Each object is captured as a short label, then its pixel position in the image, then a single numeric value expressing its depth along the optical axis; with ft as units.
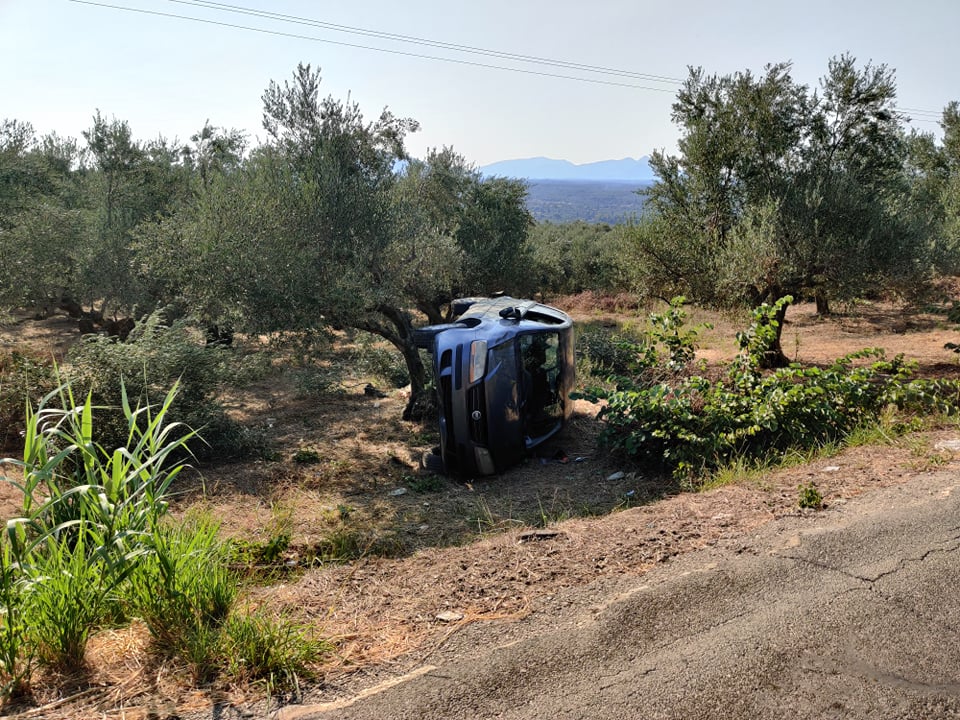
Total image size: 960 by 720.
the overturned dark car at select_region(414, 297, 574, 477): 24.72
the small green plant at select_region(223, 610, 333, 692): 8.54
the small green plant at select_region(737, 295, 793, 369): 24.40
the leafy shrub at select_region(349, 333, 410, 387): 44.73
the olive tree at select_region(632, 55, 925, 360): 39.70
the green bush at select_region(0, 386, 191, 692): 8.41
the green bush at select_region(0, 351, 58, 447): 27.25
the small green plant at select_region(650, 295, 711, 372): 27.94
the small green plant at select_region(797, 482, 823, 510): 14.58
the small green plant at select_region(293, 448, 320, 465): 28.40
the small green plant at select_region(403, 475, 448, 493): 25.21
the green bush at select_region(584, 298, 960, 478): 21.77
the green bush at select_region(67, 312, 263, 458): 25.72
